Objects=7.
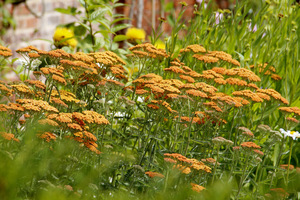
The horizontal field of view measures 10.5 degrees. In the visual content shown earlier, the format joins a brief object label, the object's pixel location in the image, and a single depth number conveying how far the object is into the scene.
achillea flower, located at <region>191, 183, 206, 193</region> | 3.65
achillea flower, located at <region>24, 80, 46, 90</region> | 3.84
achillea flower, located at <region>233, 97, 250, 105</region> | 3.89
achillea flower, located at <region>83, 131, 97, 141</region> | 3.71
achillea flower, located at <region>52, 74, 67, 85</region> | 3.82
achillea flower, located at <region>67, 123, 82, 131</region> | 3.69
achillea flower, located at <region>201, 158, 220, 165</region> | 3.82
